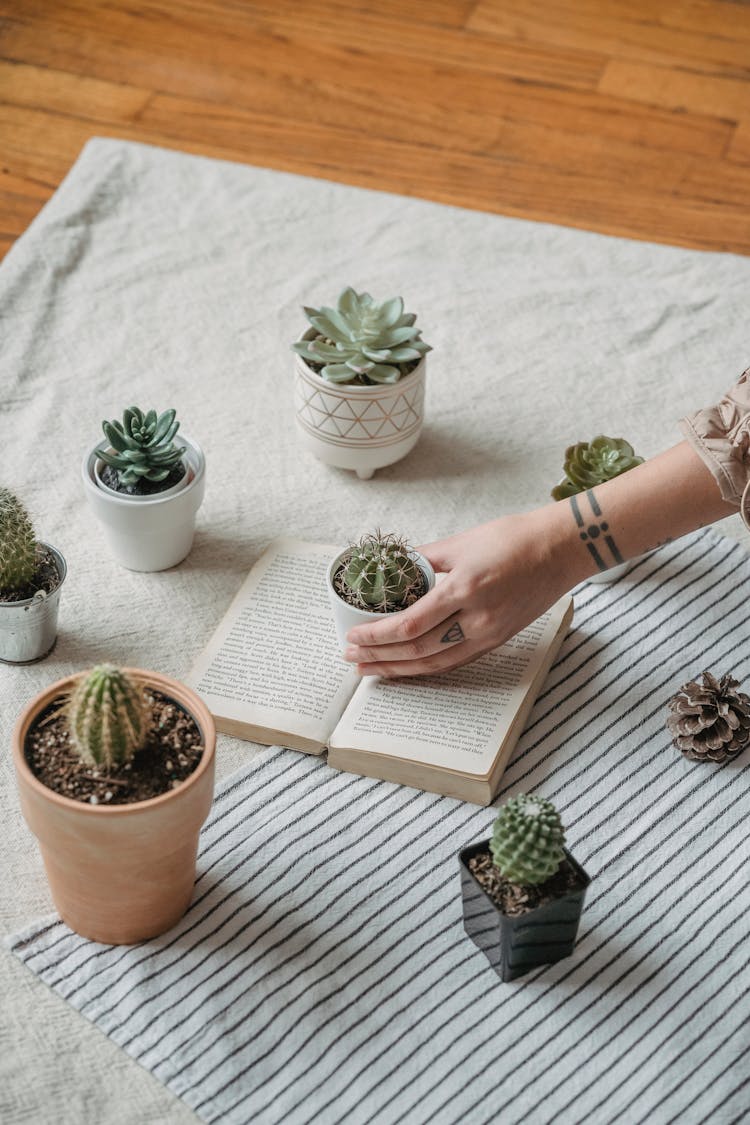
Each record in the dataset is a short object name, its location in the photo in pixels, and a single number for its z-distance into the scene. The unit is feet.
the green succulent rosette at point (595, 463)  4.89
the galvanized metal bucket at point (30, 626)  4.35
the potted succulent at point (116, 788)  3.29
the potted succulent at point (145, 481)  4.61
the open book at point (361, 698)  4.16
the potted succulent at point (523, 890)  3.41
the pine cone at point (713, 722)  4.28
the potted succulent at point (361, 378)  5.09
